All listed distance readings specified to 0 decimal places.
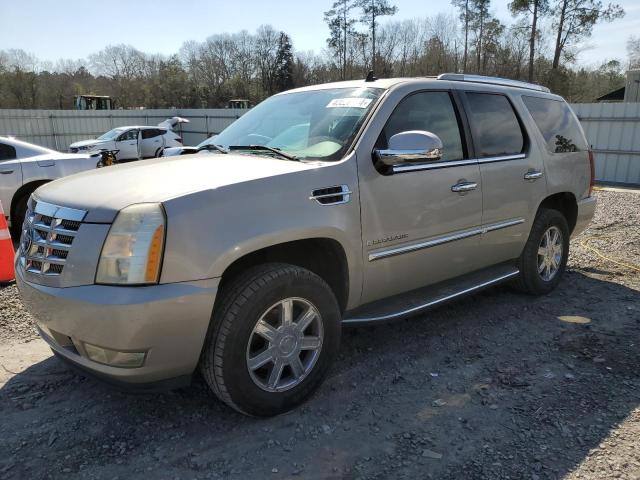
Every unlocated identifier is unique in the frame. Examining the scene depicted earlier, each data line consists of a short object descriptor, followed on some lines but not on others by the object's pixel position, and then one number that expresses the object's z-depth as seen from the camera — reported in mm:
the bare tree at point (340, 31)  51781
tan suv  2406
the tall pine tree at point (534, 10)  37375
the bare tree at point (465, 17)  47125
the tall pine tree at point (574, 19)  35562
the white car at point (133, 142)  19953
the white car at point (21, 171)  7230
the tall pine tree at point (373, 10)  50000
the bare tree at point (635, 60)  49269
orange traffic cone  5281
